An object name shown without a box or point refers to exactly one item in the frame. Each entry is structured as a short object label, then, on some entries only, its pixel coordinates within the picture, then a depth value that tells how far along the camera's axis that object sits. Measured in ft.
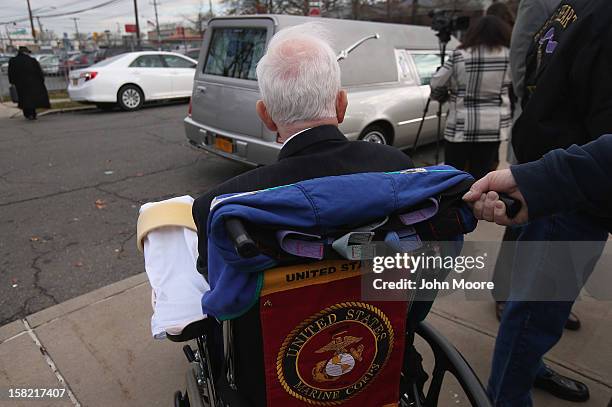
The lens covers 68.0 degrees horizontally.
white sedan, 36.29
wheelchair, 3.56
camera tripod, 14.37
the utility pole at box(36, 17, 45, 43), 211.20
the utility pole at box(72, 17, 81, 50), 212.21
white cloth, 4.33
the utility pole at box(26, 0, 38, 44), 176.91
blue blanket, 3.12
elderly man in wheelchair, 3.28
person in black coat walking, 34.06
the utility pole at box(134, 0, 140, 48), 124.01
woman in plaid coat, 10.73
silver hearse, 15.64
